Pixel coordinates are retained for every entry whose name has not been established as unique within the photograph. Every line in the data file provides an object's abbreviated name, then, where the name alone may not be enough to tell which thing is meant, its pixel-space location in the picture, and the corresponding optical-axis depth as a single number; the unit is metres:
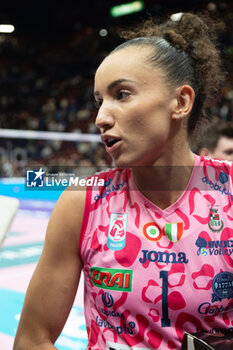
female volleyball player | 1.27
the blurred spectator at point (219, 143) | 2.89
